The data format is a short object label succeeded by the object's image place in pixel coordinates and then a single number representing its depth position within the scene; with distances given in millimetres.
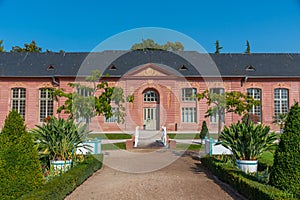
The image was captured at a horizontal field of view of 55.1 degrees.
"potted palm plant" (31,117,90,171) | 7562
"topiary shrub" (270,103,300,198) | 4969
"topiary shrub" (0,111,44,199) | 4637
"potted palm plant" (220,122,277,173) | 7484
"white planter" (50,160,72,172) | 7467
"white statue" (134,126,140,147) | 15397
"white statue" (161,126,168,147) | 16056
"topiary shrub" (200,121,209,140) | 17381
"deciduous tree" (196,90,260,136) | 14002
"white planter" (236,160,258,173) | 7461
